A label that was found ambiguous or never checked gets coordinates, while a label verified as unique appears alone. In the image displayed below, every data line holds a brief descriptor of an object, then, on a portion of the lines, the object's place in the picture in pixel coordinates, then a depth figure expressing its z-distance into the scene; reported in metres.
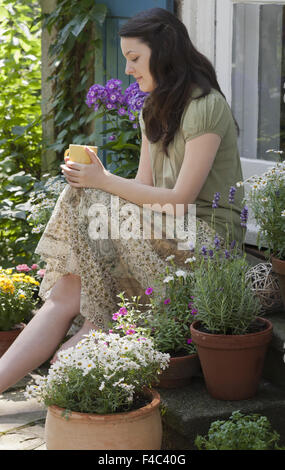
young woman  2.62
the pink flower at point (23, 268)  3.53
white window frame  3.47
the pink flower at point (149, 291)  2.50
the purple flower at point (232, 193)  2.38
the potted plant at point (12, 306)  3.18
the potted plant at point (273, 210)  2.42
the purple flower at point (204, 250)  2.38
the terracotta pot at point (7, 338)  3.17
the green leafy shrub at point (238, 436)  1.98
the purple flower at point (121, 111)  3.62
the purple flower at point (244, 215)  2.34
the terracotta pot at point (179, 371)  2.36
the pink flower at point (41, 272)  3.43
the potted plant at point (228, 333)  2.21
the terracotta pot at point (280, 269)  2.40
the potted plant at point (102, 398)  2.00
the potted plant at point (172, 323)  2.38
